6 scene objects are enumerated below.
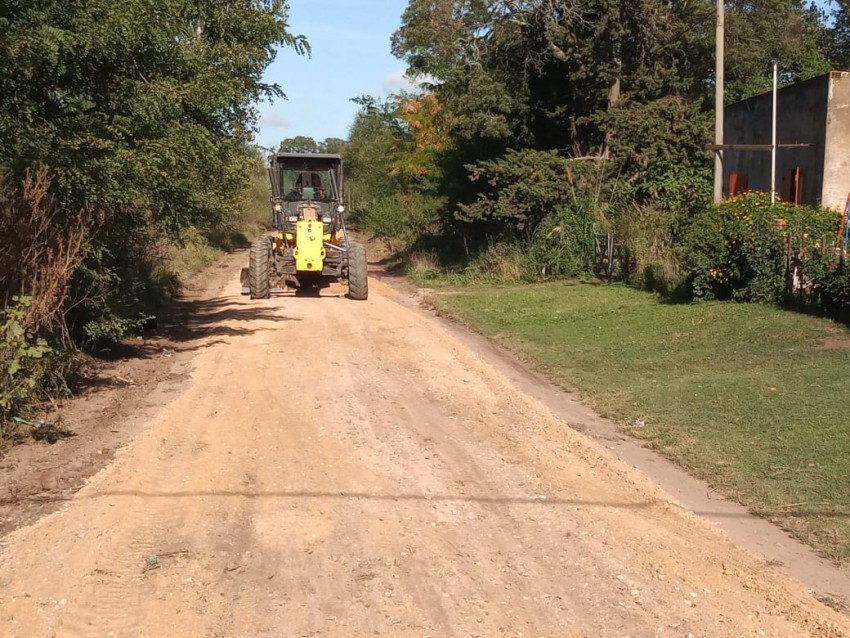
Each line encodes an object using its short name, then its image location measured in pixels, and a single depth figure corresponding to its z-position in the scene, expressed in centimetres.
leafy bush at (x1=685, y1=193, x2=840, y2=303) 1569
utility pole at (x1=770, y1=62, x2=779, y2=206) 2016
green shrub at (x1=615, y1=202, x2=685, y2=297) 1989
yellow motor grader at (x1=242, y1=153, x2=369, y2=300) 1941
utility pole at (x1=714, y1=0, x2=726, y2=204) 1983
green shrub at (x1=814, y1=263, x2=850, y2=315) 1384
